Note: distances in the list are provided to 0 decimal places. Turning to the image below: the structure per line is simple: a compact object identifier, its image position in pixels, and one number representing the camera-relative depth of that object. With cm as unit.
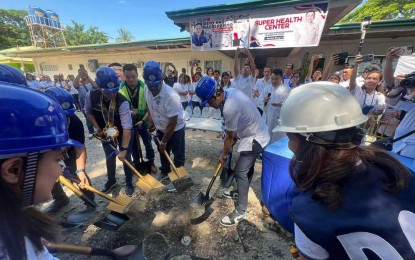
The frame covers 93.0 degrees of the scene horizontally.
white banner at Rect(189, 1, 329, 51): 494
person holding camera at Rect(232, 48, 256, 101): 572
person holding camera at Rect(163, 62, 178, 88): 933
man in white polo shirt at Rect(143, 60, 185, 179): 299
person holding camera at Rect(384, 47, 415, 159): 230
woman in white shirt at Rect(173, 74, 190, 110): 805
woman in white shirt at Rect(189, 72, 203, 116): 838
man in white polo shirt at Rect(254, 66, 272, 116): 546
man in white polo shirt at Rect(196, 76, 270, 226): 251
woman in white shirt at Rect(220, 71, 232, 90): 723
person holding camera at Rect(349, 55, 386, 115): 342
